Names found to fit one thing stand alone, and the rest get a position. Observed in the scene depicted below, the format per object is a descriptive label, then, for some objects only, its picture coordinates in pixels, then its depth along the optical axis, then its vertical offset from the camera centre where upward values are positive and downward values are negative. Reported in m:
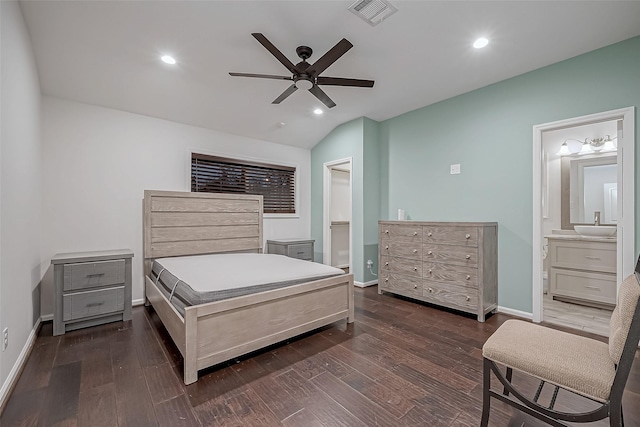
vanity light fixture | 3.81 +1.00
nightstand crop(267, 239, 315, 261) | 4.41 -0.56
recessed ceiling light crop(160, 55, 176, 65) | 2.69 +1.53
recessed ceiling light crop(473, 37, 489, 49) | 2.57 +1.63
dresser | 3.01 -0.59
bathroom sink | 3.51 -0.21
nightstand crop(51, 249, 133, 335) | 2.62 -0.76
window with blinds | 4.12 +0.57
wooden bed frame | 1.97 -0.72
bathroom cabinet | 3.30 -0.70
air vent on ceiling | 2.13 +1.63
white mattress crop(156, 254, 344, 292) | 2.26 -0.56
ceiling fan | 2.16 +1.27
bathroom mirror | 3.80 +0.36
